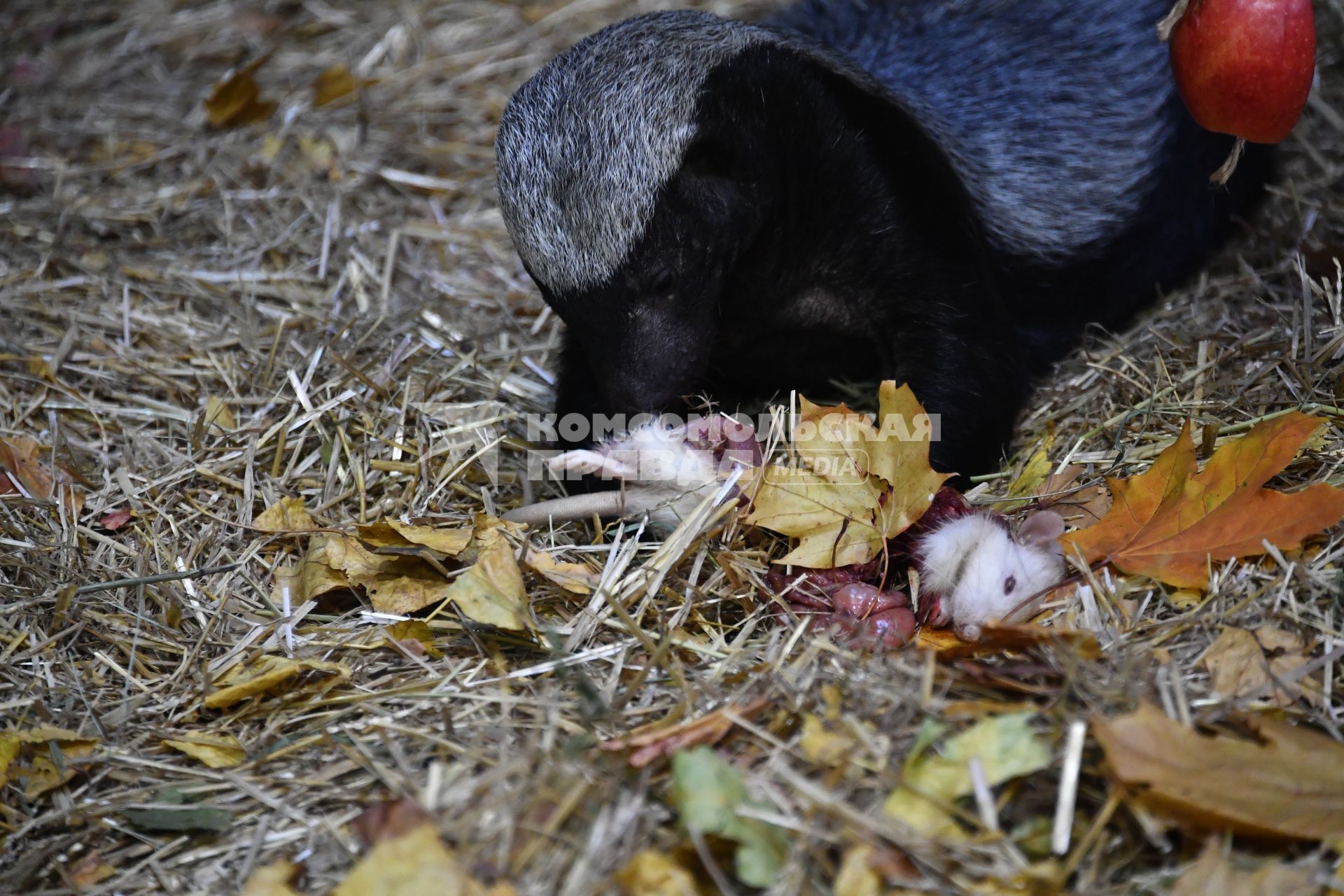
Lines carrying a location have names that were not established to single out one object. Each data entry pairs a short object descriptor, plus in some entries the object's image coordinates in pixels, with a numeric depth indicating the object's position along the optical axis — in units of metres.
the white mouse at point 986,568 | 2.35
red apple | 2.48
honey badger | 2.63
